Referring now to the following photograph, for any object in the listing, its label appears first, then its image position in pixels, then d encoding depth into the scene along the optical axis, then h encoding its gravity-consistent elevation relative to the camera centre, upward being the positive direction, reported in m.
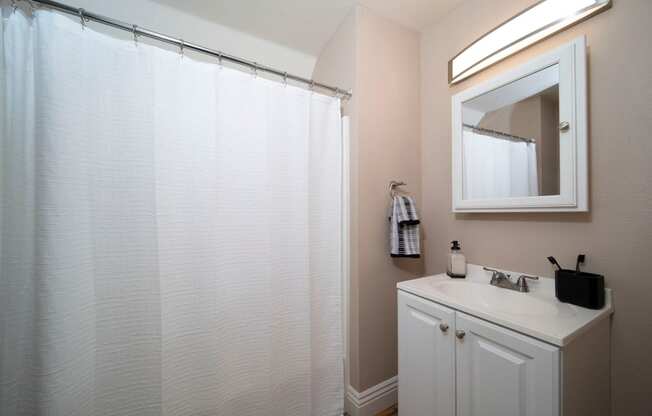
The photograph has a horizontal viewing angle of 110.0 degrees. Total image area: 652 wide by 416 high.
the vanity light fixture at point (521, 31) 0.85 +0.74
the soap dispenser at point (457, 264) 1.18 -0.30
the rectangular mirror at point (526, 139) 0.85 +0.30
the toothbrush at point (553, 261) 0.90 -0.22
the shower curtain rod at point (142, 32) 0.78 +0.68
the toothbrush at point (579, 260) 0.85 -0.21
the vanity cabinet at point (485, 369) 0.62 -0.53
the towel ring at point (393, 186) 1.34 +0.12
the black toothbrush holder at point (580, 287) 0.78 -0.29
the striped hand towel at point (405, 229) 1.23 -0.13
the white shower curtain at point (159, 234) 0.74 -0.10
